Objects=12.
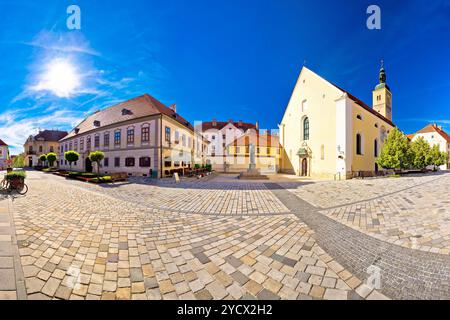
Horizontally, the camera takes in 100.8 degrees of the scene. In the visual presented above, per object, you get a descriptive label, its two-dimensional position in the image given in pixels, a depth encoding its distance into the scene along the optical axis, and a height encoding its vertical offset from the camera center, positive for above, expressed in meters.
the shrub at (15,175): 9.65 -0.67
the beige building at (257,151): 37.89 +2.11
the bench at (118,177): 15.39 -1.33
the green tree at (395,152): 21.25 +0.85
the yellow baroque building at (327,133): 19.81 +3.41
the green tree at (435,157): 31.74 +0.42
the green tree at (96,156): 18.48 +0.60
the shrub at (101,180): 14.28 -1.38
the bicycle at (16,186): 9.44 -1.23
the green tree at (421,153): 27.72 +0.96
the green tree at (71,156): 23.23 +0.78
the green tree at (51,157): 34.52 +1.00
